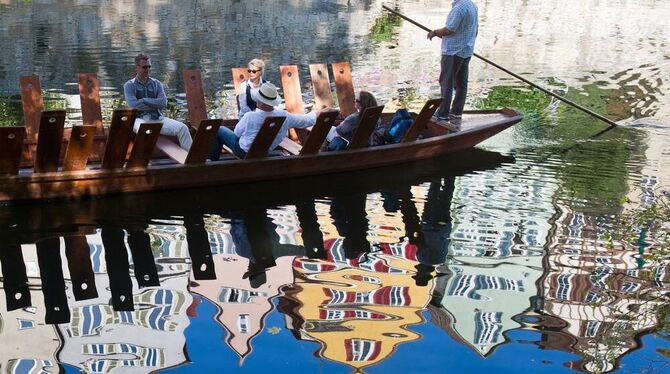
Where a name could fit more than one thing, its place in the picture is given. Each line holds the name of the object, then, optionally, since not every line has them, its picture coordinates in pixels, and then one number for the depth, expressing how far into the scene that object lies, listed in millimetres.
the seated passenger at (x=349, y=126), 9648
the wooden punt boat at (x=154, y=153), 8195
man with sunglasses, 9258
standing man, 10922
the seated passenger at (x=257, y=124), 9159
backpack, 10219
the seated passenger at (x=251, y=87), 9788
